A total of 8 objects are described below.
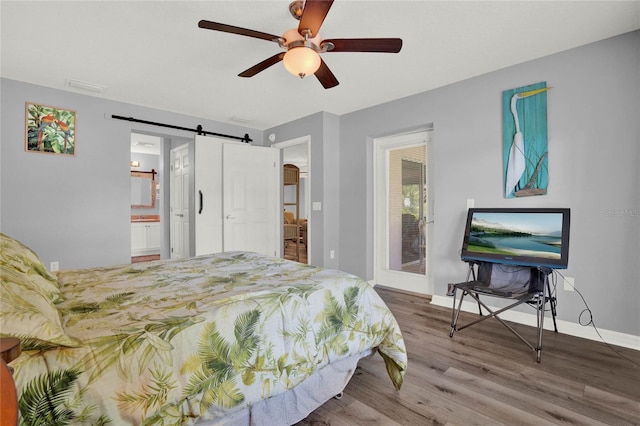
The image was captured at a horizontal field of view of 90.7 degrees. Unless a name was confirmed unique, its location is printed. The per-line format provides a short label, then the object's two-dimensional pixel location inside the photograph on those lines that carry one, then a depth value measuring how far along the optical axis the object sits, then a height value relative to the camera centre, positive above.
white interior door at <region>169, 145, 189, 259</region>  4.99 +0.11
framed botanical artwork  3.45 +0.89
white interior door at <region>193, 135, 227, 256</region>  4.45 +0.21
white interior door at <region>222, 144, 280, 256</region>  4.70 +0.17
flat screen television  2.53 -0.25
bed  0.94 -0.50
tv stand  2.39 -0.67
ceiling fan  1.97 +1.10
